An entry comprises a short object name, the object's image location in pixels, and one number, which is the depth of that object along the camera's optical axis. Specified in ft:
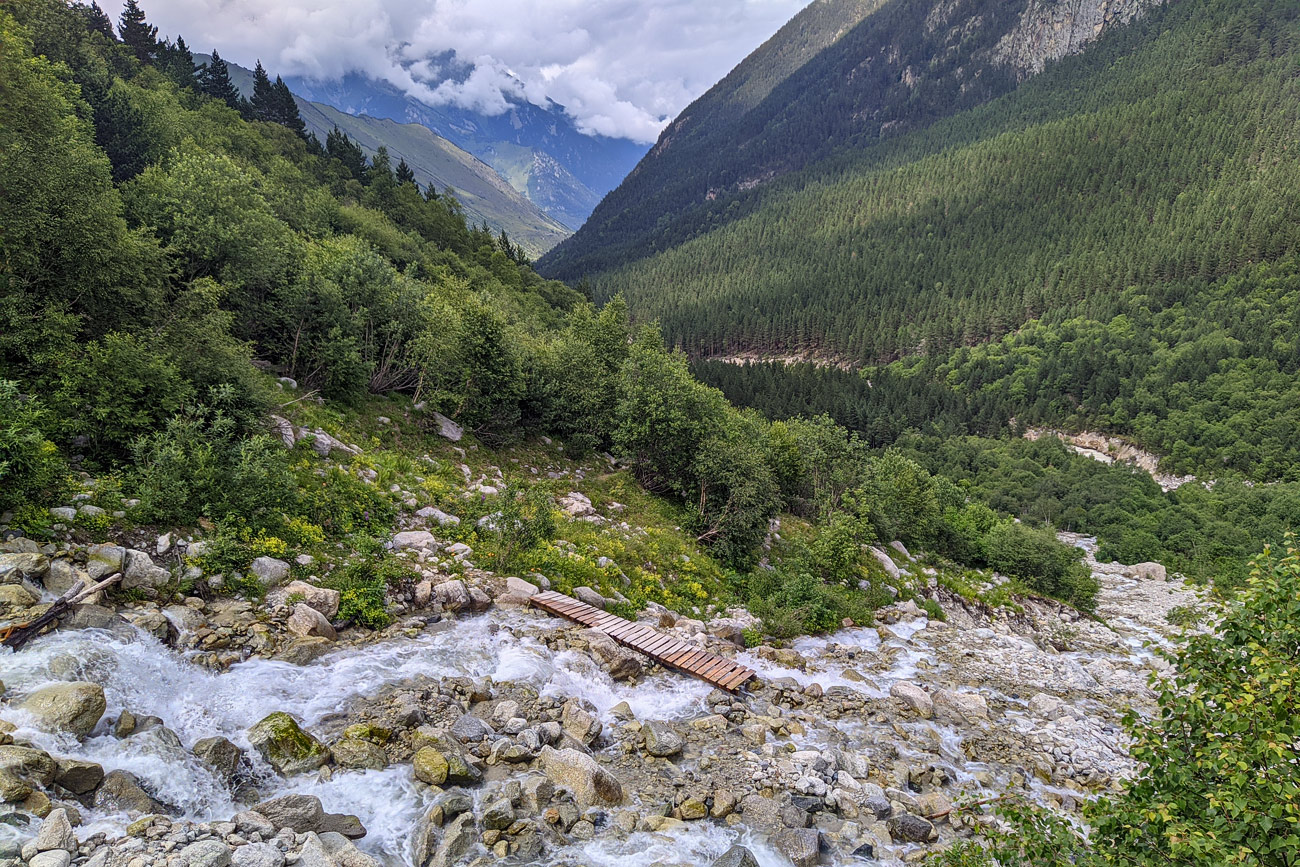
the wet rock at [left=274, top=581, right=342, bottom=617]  41.09
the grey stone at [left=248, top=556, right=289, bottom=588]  41.49
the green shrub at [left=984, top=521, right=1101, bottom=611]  131.95
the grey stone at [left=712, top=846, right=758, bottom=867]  27.22
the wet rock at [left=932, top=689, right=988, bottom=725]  51.34
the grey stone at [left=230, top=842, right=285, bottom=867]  21.50
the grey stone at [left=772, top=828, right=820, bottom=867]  29.40
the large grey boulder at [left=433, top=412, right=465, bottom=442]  87.13
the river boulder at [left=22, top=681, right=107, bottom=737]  25.00
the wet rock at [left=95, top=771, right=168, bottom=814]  23.20
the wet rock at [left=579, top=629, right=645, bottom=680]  45.39
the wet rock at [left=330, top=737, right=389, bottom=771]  30.12
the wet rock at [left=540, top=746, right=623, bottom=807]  30.99
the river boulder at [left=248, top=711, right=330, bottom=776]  28.81
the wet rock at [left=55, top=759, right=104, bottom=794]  22.70
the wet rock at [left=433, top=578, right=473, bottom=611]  48.11
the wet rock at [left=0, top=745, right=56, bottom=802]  20.80
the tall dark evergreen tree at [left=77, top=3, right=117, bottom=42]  184.55
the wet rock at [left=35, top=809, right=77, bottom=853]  19.43
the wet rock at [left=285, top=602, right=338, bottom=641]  38.93
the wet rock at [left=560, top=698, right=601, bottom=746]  36.50
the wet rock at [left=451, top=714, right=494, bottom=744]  33.47
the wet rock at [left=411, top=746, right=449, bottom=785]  29.55
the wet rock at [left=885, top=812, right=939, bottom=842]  32.68
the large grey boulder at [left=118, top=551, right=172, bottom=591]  35.19
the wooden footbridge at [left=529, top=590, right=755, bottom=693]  48.03
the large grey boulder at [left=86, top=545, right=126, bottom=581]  33.91
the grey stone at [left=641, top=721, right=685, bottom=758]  36.47
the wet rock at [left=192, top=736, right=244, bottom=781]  27.17
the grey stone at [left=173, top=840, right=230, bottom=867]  20.44
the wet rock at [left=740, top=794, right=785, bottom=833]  31.60
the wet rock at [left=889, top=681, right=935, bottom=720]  50.70
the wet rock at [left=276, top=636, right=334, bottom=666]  36.55
